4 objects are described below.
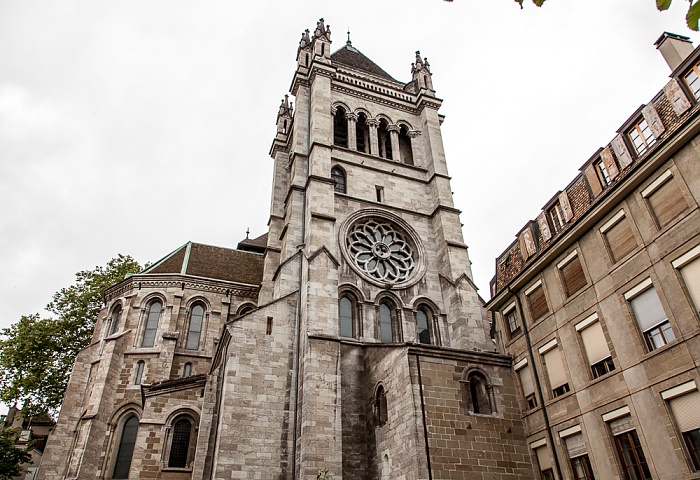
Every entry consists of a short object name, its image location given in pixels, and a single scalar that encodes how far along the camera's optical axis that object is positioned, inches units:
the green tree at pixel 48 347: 1120.8
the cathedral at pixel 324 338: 615.8
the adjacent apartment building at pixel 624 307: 422.0
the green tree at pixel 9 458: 896.9
